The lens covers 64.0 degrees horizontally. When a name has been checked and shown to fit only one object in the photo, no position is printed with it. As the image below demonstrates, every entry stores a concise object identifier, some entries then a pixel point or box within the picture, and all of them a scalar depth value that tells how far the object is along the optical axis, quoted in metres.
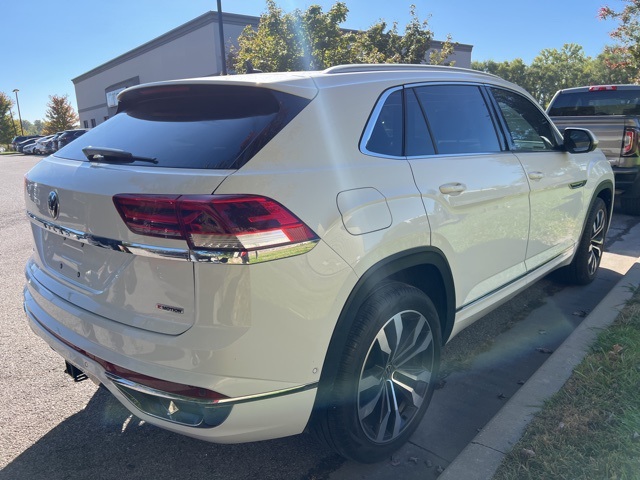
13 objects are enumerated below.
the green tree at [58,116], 58.31
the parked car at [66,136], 34.09
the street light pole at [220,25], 15.78
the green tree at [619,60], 17.36
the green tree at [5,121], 59.00
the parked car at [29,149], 40.92
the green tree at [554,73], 58.12
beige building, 27.83
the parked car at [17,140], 50.66
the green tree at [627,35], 15.30
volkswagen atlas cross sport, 1.84
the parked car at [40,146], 38.84
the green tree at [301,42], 16.77
